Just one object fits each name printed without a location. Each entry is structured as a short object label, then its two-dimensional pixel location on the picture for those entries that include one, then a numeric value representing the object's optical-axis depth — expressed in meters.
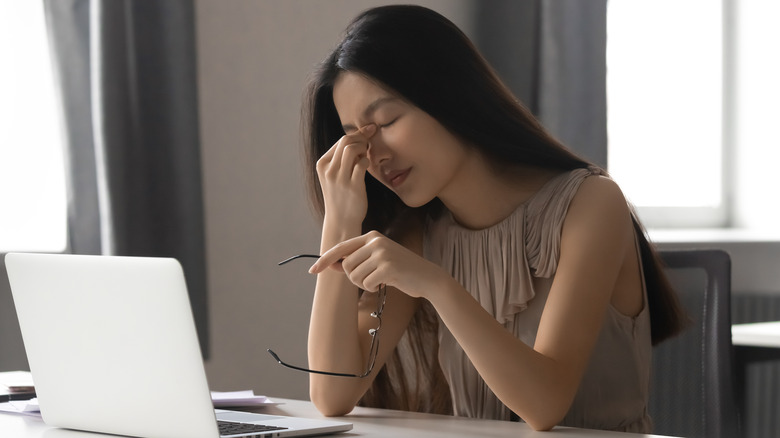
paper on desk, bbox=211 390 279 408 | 2.62
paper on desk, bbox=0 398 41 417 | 2.54
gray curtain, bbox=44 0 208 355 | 3.51
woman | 2.75
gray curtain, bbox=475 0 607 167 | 5.07
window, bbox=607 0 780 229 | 6.19
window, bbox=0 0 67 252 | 3.70
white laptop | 2.16
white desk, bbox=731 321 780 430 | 3.41
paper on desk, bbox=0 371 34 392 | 2.77
